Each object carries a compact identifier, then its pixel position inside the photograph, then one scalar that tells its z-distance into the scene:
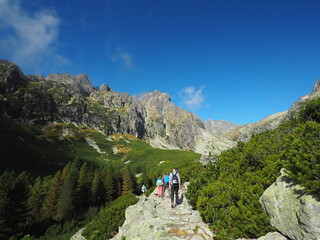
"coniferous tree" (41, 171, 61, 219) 52.78
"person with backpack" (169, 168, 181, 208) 14.55
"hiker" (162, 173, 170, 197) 17.86
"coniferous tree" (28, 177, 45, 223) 53.22
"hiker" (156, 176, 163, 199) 19.72
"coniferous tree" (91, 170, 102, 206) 62.41
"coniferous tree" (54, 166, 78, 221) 52.34
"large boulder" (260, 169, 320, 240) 5.54
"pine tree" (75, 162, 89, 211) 59.41
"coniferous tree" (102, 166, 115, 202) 66.06
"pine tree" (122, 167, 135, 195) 72.31
